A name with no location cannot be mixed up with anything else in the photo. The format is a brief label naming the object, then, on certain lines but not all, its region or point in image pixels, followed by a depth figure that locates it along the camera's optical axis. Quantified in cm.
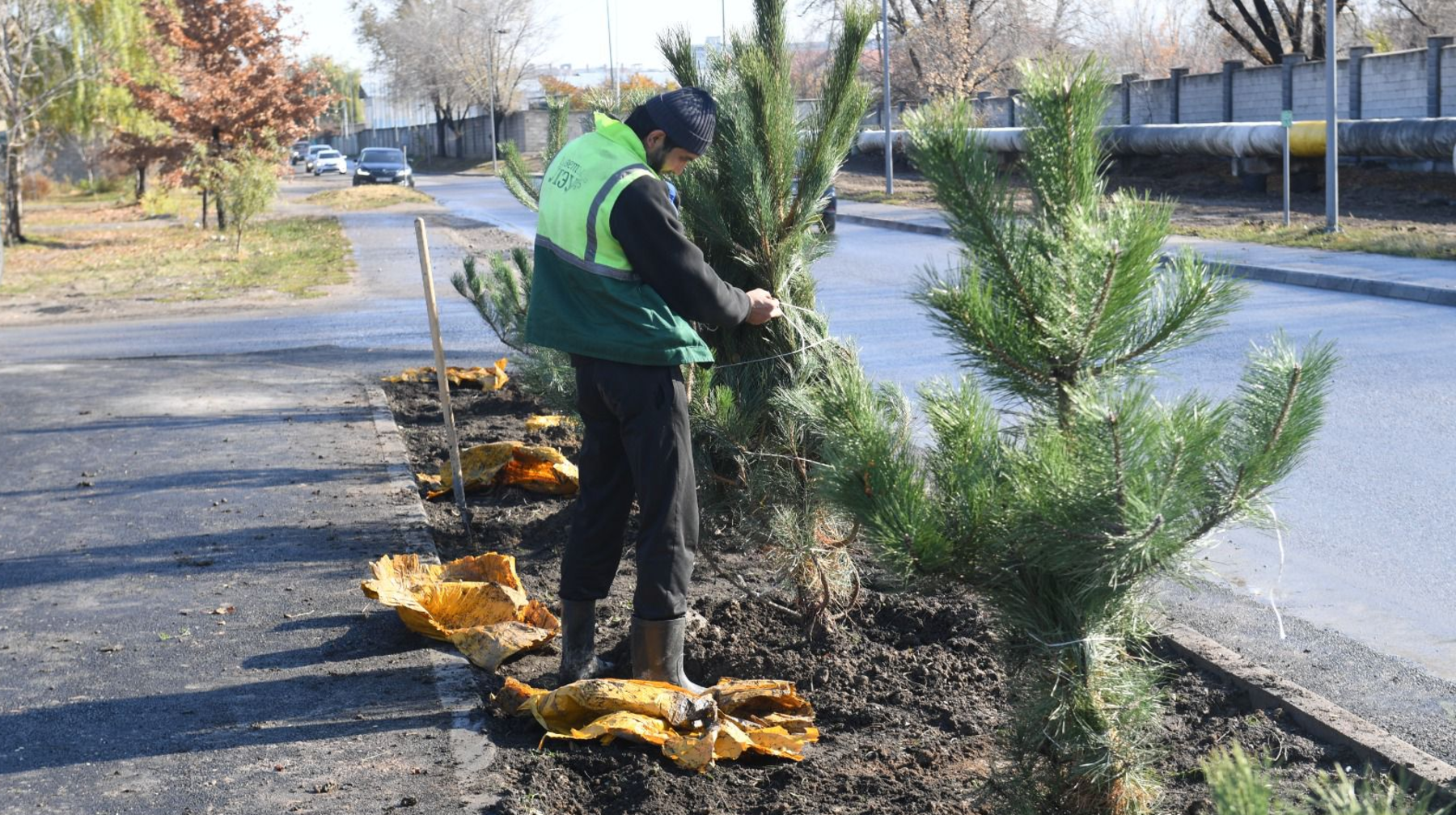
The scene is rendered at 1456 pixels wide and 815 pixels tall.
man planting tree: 401
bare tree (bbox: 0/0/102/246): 2750
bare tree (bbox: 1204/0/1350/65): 3728
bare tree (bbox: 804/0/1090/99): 4431
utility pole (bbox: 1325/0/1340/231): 1878
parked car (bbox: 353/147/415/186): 5447
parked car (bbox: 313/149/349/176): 7812
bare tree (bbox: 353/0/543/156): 8444
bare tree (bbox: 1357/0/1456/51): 4397
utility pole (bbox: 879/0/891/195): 3216
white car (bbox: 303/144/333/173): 8300
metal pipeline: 2473
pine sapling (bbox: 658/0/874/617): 469
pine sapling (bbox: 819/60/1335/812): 259
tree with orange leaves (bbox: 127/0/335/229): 3203
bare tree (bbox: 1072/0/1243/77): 6092
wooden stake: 648
